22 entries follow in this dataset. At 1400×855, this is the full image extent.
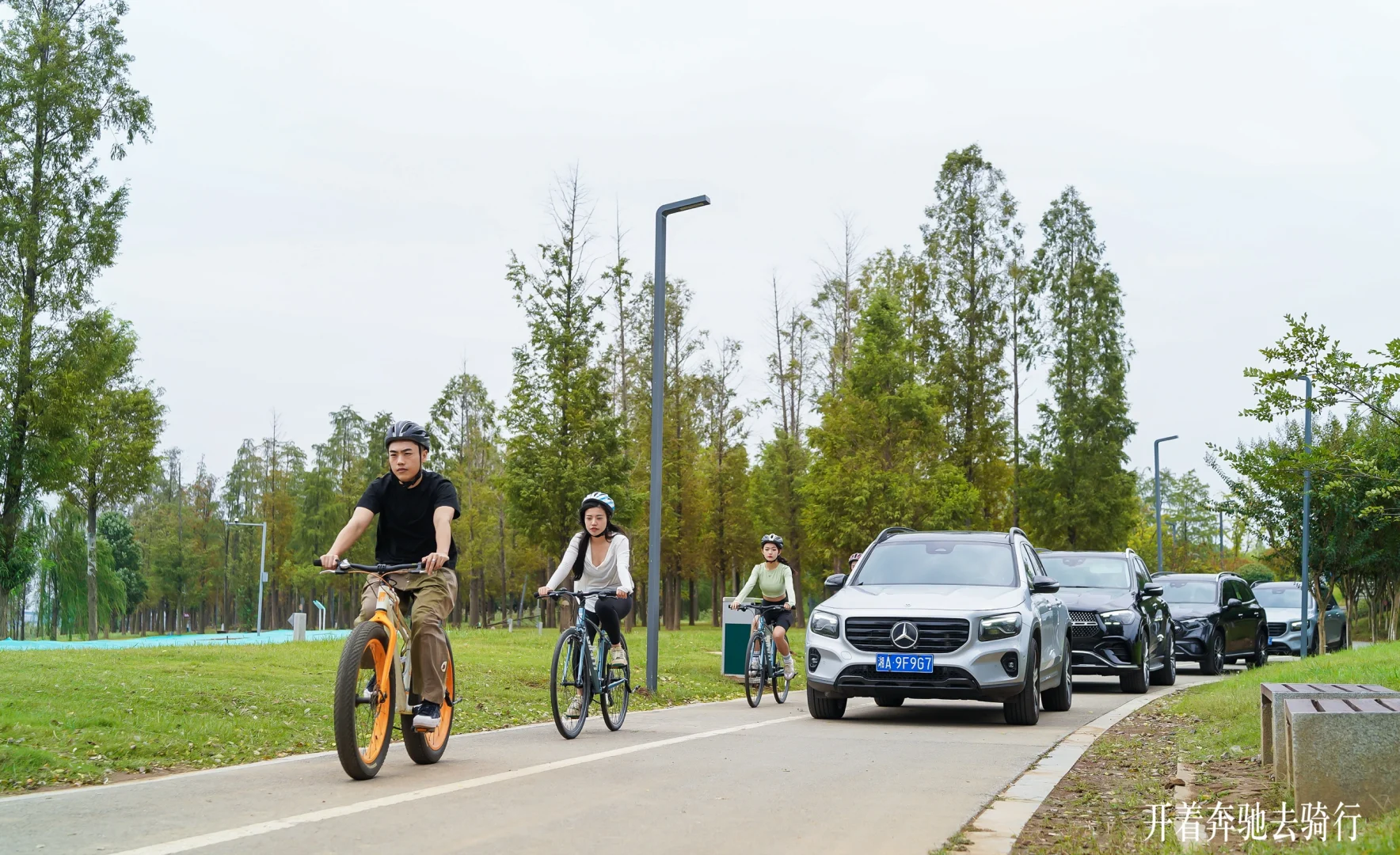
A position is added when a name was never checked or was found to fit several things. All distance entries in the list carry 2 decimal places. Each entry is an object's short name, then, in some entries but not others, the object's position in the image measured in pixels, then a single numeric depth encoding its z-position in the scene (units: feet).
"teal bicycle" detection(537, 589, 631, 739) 34.19
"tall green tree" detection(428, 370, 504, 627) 202.28
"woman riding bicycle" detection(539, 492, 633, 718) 35.99
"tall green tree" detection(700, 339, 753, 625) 181.47
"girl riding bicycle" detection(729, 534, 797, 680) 51.29
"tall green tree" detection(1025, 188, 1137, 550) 173.37
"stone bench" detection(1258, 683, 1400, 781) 24.35
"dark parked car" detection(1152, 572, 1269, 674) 76.48
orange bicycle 24.45
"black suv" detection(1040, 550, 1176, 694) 61.05
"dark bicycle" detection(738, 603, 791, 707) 49.83
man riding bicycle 27.30
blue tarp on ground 125.65
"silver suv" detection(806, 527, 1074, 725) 40.24
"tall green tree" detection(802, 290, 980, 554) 137.08
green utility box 62.80
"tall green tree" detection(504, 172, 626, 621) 113.91
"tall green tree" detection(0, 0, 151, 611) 113.39
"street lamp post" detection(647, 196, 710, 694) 51.44
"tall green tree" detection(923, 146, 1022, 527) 163.43
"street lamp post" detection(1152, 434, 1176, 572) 163.16
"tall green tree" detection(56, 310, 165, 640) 162.61
